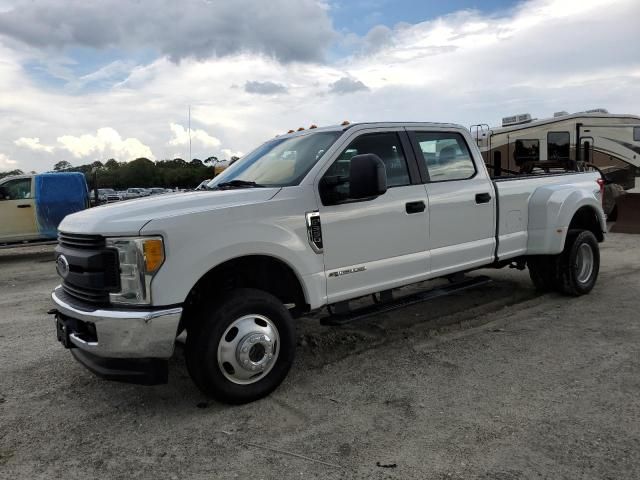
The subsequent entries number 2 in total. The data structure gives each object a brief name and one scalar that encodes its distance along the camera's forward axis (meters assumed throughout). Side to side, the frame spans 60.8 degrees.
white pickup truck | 3.31
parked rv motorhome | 14.27
